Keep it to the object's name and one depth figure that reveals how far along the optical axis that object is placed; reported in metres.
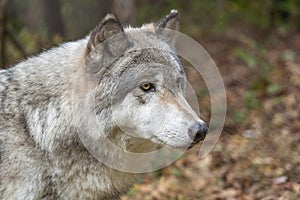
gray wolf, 10.09
